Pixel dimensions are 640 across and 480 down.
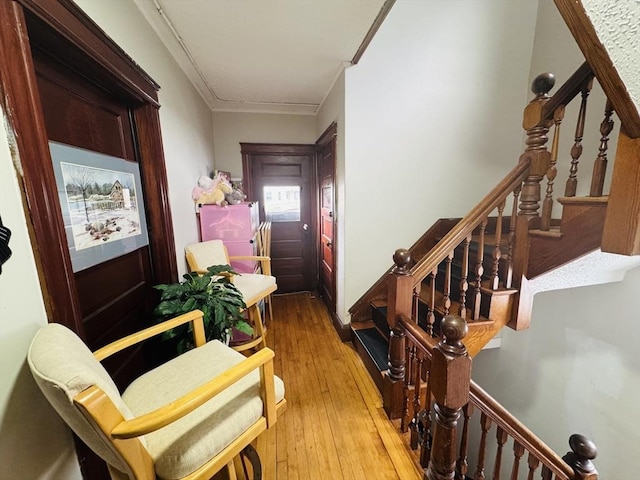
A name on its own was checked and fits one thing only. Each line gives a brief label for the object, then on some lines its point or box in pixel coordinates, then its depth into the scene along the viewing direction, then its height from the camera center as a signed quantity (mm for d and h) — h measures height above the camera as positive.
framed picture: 997 +4
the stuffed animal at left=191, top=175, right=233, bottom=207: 2293 +90
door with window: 3408 -16
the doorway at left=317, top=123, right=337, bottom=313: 2709 -182
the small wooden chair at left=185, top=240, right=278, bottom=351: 1964 -668
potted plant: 1407 -590
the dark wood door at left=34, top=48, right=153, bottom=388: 1022 -292
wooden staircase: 1057 -511
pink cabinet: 2342 -246
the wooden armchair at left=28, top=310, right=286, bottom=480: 608 -712
